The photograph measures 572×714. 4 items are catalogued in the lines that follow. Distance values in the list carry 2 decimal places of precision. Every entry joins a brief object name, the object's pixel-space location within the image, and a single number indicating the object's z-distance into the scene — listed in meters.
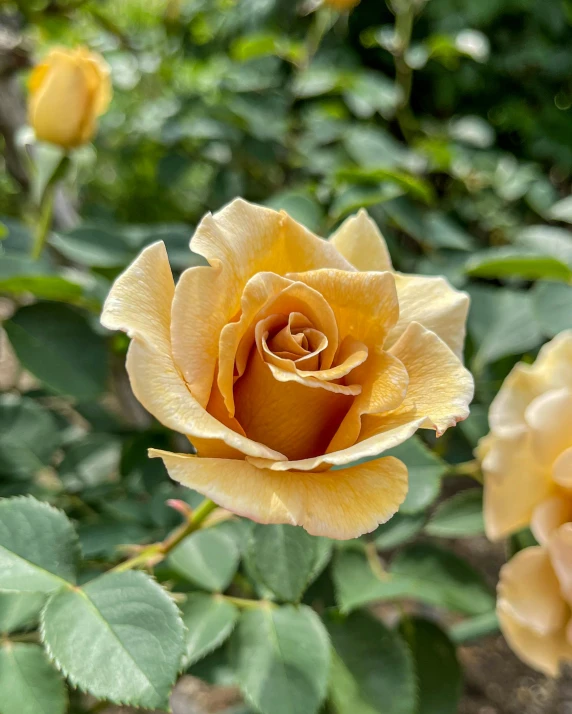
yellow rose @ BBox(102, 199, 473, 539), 0.20
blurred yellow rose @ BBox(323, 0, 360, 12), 0.75
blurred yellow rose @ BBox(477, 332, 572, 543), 0.30
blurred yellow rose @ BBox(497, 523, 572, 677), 0.31
